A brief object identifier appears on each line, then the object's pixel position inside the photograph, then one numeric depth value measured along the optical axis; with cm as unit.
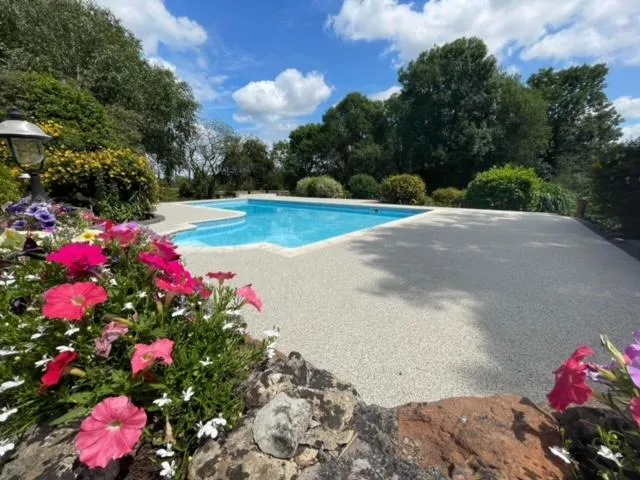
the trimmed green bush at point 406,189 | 1353
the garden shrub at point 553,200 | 1055
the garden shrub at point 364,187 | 1728
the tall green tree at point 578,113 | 2070
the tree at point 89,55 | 896
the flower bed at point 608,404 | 70
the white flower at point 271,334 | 109
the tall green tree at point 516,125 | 1706
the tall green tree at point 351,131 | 2328
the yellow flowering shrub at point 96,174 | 585
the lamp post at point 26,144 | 277
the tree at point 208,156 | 1911
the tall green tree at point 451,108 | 1692
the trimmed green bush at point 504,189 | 1074
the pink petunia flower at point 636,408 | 62
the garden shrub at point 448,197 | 1348
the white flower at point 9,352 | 82
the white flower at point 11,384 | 74
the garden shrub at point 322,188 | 1769
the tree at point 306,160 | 2495
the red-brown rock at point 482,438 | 83
